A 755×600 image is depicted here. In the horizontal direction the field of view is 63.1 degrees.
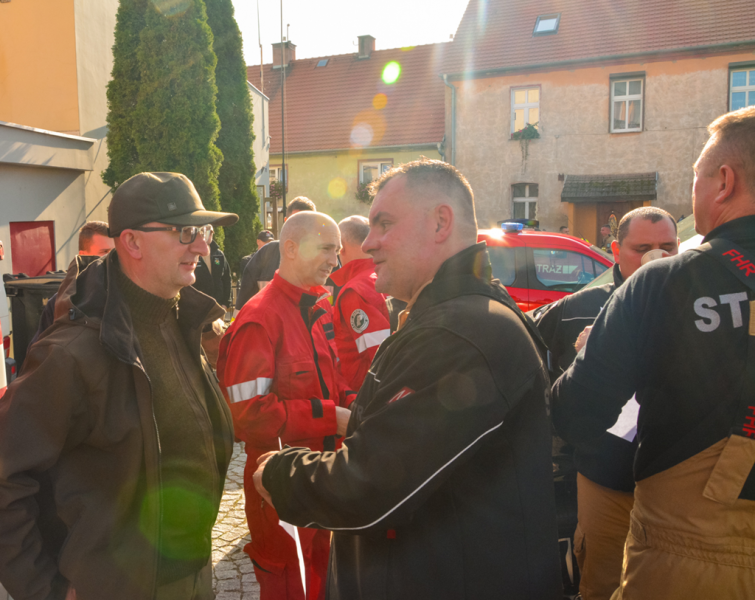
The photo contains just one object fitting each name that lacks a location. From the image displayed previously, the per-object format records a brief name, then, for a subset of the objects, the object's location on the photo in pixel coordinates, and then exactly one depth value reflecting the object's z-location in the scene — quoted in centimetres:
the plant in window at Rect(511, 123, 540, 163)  2031
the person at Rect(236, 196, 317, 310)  666
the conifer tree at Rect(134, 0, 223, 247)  1235
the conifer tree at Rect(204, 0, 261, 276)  1633
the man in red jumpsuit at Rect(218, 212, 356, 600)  288
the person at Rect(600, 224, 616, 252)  1660
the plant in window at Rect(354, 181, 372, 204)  2445
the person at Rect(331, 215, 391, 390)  387
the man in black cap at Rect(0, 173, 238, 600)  182
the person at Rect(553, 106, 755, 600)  168
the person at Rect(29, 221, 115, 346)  515
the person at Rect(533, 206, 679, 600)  272
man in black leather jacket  150
